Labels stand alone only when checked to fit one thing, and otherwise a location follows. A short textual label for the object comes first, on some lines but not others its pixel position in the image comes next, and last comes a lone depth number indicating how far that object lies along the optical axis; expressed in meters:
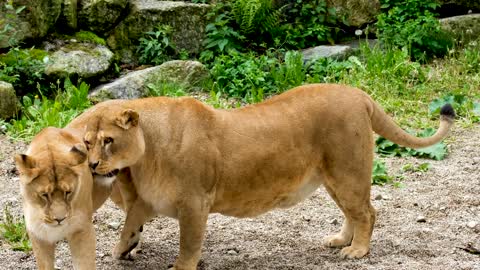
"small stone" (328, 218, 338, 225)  7.21
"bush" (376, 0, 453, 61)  11.70
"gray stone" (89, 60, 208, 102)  10.19
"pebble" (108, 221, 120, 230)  7.02
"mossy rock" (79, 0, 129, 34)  11.16
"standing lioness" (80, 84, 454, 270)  5.80
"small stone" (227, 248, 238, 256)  6.57
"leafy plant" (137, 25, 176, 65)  11.34
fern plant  11.68
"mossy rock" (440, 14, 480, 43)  12.16
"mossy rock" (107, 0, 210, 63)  11.45
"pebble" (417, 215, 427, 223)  7.14
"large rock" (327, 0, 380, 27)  12.42
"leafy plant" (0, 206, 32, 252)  6.50
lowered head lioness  4.80
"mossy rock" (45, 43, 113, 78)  10.24
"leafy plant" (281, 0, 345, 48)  12.07
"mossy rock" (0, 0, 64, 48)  10.42
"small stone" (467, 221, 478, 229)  6.91
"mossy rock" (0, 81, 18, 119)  9.45
